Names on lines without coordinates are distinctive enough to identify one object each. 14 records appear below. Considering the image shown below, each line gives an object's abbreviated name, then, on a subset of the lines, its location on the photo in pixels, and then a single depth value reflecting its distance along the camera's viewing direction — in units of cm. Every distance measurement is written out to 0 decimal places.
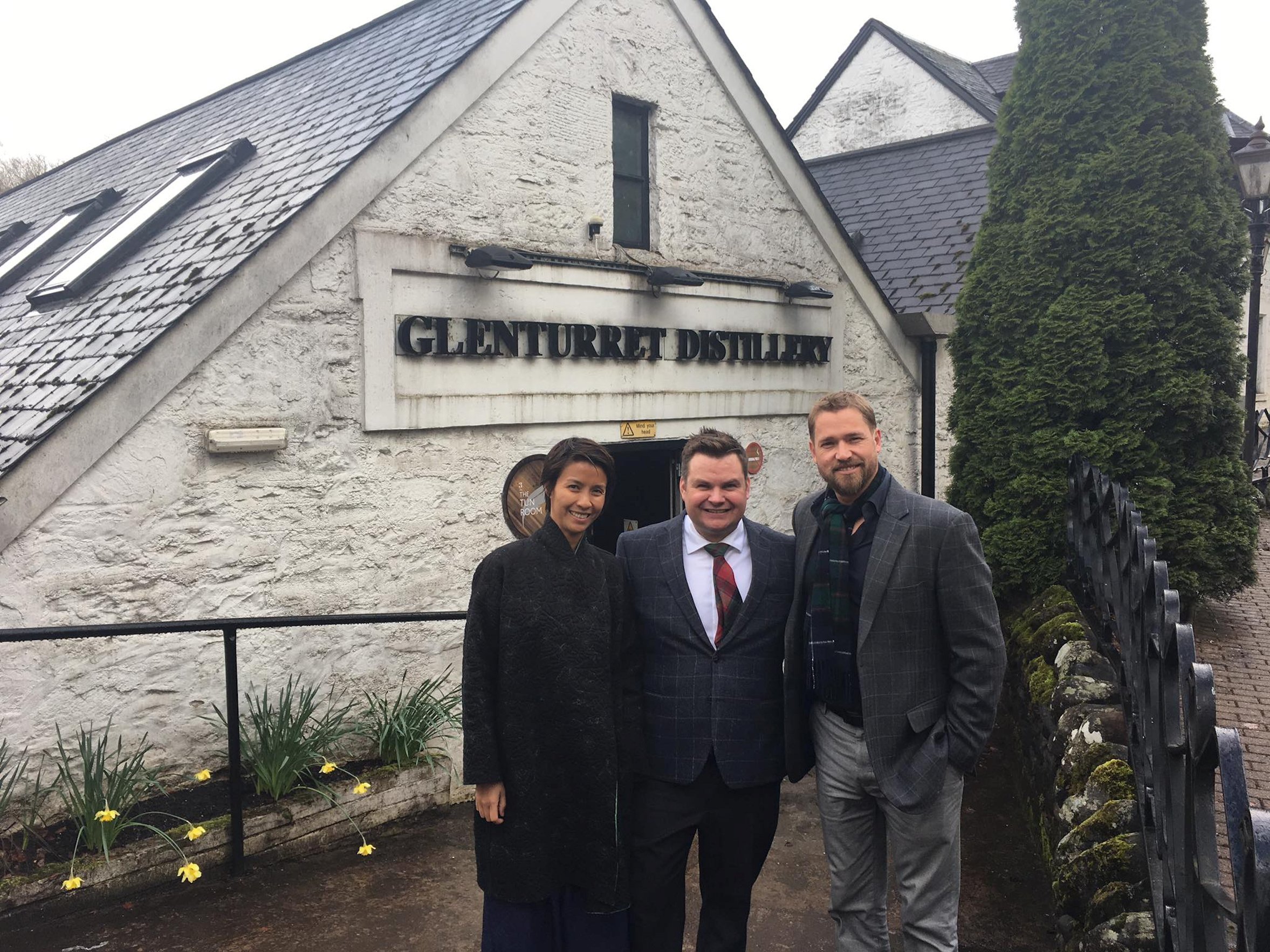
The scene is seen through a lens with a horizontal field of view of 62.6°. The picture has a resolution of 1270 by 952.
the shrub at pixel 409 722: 534
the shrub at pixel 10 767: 446
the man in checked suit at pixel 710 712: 310
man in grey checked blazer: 304
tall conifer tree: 762
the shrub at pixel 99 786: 413
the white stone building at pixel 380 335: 500
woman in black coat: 300
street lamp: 975
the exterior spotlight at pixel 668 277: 768
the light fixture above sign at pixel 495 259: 641
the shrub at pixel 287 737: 472
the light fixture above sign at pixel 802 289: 898
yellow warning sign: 770
